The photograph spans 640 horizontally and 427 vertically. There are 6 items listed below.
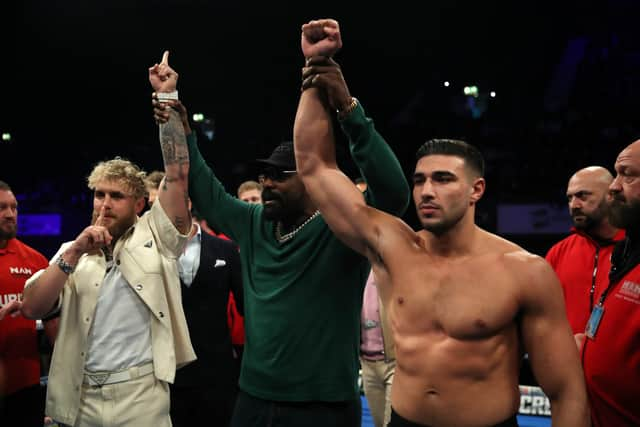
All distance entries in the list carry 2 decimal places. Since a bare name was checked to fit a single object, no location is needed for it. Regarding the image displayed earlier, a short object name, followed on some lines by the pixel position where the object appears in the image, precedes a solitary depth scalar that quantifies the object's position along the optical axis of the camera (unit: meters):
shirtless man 1.58
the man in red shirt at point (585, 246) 2.94
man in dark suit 2.85
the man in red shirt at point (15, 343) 2.62
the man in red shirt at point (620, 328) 1.88
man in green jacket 1.69
